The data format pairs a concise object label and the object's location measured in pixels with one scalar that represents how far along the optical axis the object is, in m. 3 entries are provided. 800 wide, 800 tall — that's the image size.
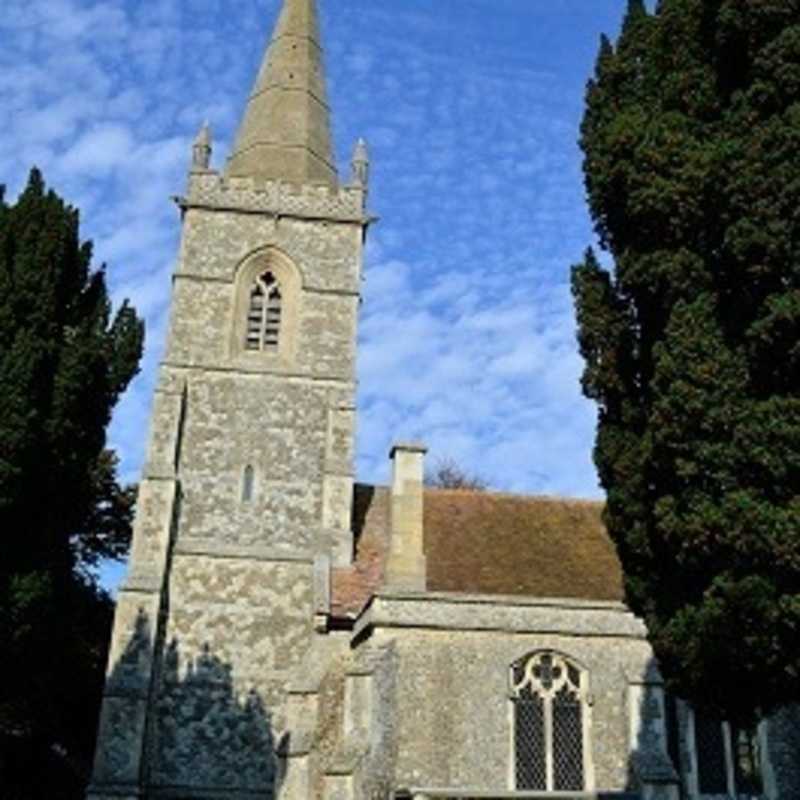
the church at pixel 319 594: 15.89
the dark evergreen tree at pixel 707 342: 8.41
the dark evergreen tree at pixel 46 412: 13.23
